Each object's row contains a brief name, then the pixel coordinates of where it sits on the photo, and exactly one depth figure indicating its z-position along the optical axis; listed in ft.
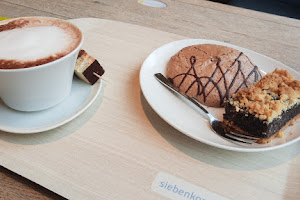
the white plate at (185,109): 1.00
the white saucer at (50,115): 0.99
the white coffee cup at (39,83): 0.92
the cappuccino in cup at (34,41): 0.93
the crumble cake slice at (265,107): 1.01
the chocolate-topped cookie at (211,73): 1.24
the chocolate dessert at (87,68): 1.14
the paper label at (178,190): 0.89
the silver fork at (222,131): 1.03
